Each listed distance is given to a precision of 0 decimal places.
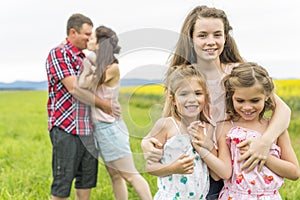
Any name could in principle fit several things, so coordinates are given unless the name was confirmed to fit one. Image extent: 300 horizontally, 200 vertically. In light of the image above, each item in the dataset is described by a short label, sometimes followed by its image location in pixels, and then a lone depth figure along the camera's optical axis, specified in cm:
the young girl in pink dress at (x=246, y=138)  288
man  434
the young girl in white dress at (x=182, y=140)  284
